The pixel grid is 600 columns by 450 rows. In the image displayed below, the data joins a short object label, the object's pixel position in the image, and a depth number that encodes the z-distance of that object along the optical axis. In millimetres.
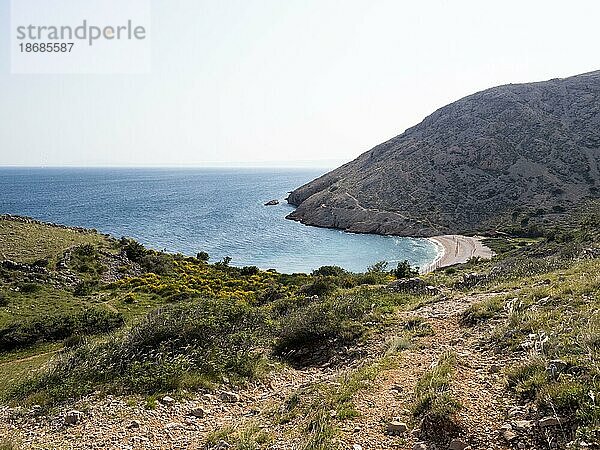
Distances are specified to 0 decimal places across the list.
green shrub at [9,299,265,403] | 9945
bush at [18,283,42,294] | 29891
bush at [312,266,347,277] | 45719
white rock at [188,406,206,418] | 8539
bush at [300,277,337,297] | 27844
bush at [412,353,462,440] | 6422
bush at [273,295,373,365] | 12133
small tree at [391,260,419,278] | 39722
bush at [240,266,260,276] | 49094
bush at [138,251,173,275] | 42281
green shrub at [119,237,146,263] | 44156
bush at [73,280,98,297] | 31212
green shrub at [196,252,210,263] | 59888
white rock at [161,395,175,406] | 8859
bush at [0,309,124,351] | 21219
